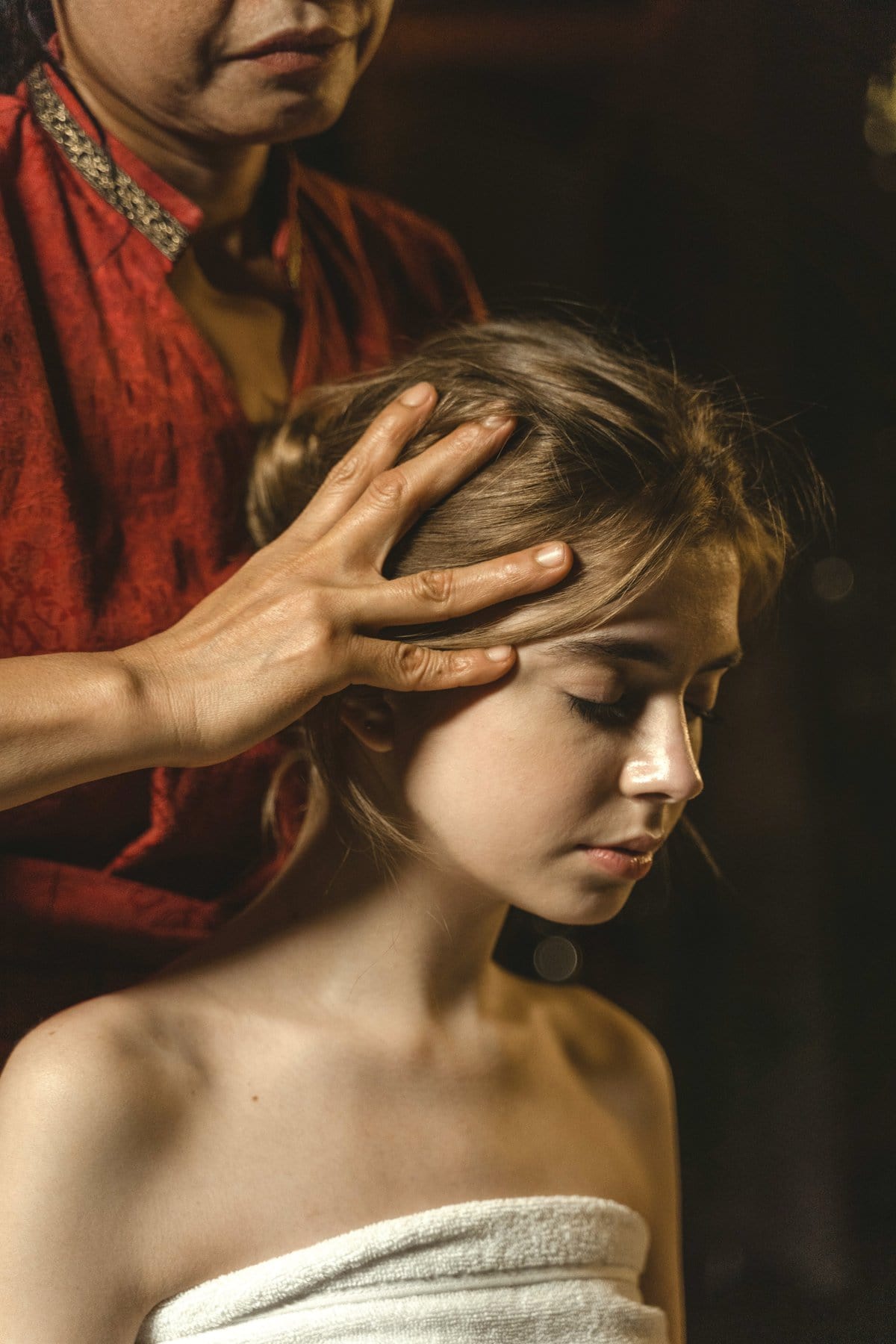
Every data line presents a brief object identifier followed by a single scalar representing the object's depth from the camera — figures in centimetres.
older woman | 85
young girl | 84
